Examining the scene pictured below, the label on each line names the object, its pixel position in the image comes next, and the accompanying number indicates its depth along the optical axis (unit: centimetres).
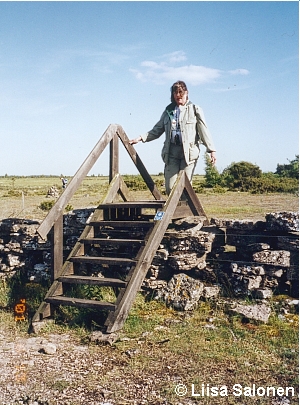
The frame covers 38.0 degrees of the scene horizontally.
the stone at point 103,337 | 533
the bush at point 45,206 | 1792
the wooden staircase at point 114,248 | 593
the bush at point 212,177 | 3150
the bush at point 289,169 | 3588
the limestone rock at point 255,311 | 584
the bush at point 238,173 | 2908
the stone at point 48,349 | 514
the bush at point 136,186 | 3189
